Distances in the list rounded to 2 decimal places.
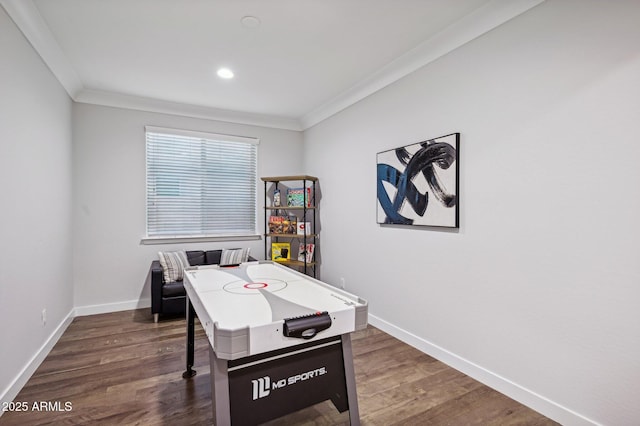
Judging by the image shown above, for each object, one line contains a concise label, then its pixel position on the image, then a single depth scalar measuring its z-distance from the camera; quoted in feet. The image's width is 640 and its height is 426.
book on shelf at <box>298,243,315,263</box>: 14.51
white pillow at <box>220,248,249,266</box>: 13.60
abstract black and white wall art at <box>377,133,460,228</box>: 8.27
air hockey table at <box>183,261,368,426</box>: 4.58
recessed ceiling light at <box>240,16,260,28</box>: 7.47
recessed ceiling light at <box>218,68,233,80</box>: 10.26
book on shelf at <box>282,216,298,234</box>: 14.78
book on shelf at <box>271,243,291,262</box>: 14.82
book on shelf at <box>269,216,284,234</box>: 14.85
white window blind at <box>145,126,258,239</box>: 13.56
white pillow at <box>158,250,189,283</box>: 12.15
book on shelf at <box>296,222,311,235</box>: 14.46
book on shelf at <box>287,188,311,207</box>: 14.74
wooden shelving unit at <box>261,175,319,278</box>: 14.37
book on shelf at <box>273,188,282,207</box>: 14.97
